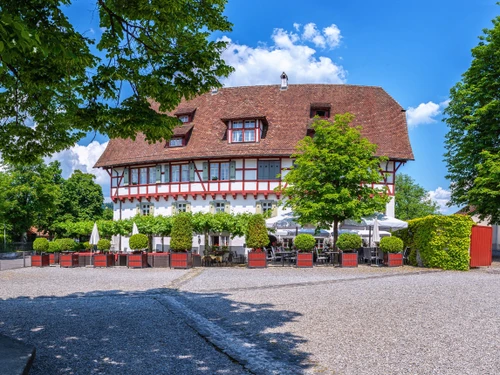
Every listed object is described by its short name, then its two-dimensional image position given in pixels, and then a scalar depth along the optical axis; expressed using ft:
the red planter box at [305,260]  70.13
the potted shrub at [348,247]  69.41
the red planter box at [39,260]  76.59
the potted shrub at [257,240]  70.23
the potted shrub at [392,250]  70.49
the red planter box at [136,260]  71.54
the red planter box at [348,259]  69.26
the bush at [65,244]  81.82
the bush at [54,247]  81.76
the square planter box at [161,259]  71.72
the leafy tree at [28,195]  137.28
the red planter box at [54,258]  82.02
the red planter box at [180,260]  69.62
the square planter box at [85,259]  76.84
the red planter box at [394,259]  70.79
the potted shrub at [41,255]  76.74
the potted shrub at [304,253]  70.13
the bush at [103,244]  80.74
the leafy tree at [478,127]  86.99
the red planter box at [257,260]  70.13
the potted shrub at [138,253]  71.67
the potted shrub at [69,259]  74.73
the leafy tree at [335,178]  73.56
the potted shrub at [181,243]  69.77
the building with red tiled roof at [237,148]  105.81
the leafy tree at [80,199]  163.32
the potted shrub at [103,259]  75.07
